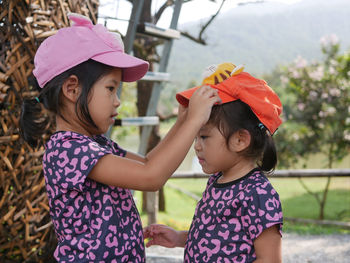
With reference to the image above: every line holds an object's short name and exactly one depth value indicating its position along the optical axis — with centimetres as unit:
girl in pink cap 116
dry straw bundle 170
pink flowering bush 606
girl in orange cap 117
